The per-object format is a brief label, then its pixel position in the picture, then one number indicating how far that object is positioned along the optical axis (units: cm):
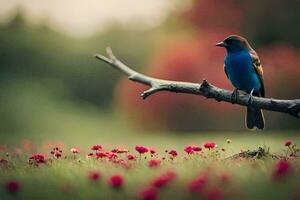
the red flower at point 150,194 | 392
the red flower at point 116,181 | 400
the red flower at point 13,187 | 421
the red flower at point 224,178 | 400
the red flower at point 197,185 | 392
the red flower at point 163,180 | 396
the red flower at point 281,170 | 402
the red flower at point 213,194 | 390
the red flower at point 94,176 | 407
